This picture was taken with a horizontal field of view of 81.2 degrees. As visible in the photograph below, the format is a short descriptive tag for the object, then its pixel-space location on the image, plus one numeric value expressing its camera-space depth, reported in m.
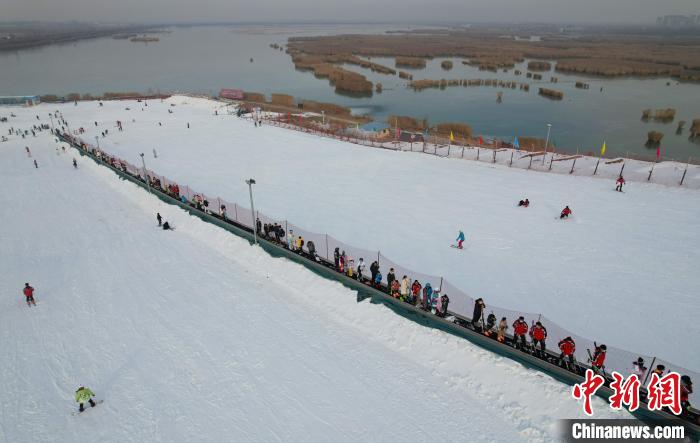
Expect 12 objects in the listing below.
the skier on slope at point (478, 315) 12.86
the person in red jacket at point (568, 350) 11.18
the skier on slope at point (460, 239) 19.31
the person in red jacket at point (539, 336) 11.69
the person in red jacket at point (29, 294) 16.77
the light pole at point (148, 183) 27.68
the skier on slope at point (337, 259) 16.89
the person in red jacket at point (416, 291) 14.23
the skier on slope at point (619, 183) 25.75
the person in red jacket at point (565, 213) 21.92
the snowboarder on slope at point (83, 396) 11.68
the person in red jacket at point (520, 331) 11.99
